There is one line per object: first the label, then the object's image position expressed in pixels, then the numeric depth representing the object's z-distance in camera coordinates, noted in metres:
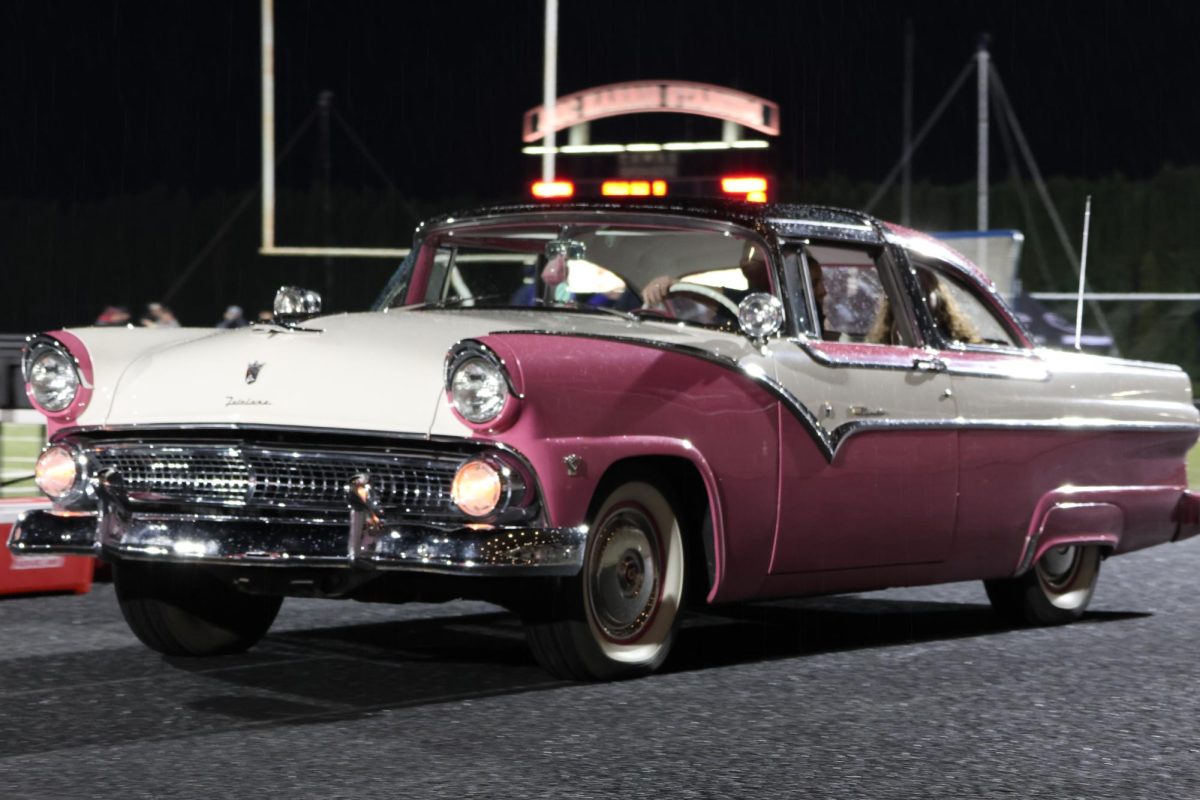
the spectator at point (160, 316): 29.83
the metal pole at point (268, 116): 26.61
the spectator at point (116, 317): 29.21
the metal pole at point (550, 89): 26.00
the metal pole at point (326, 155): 46.31
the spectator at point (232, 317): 27.41
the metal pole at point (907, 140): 43.22
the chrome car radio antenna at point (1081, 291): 10.27
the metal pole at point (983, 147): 39.31
